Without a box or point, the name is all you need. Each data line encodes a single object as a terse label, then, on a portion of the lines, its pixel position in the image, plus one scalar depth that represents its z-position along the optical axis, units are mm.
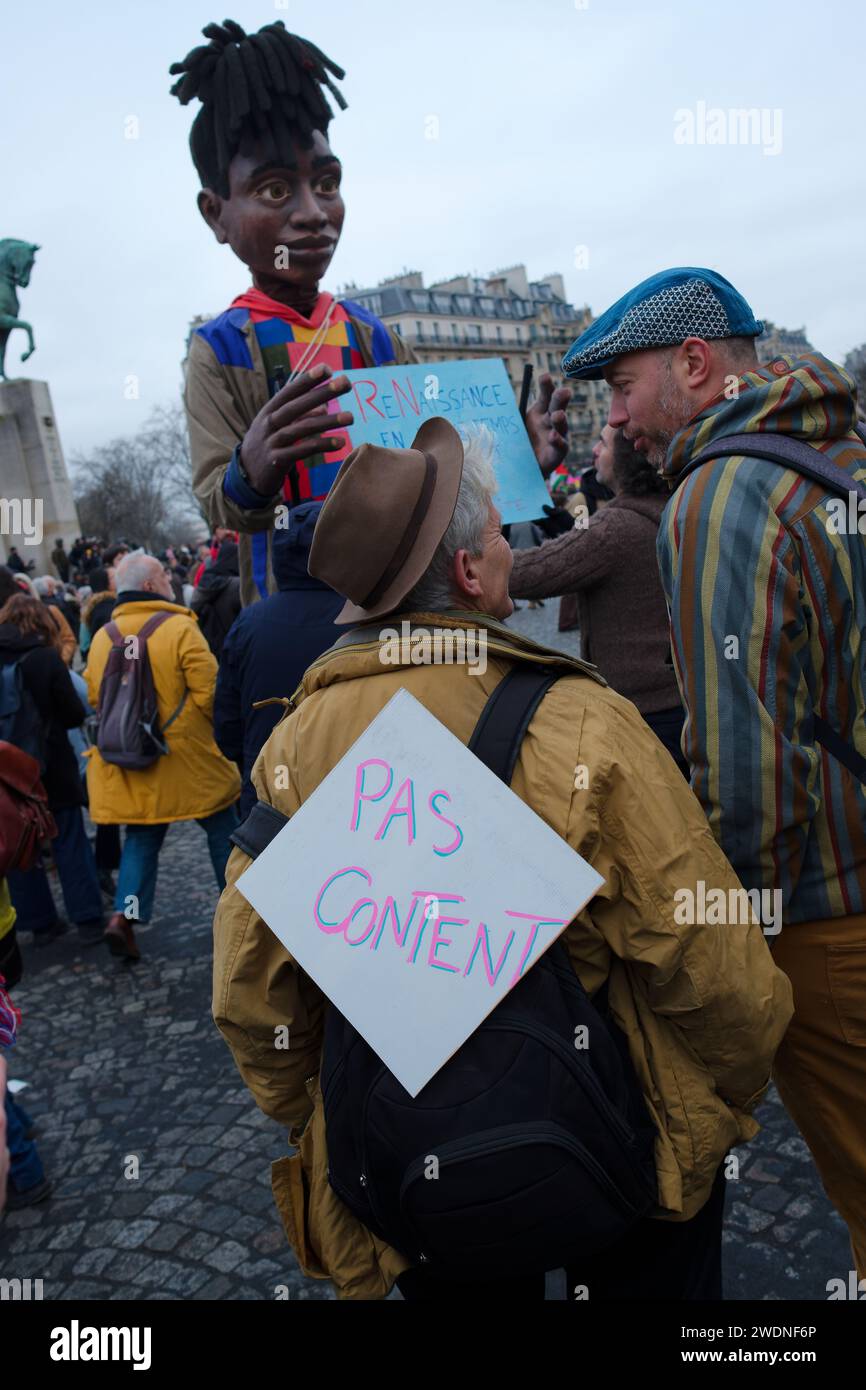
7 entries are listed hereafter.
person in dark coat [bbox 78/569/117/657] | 7745
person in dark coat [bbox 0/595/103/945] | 5926
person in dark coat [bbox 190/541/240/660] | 6477
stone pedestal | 22641
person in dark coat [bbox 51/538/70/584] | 23531
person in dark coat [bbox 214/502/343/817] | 3299
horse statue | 20625
